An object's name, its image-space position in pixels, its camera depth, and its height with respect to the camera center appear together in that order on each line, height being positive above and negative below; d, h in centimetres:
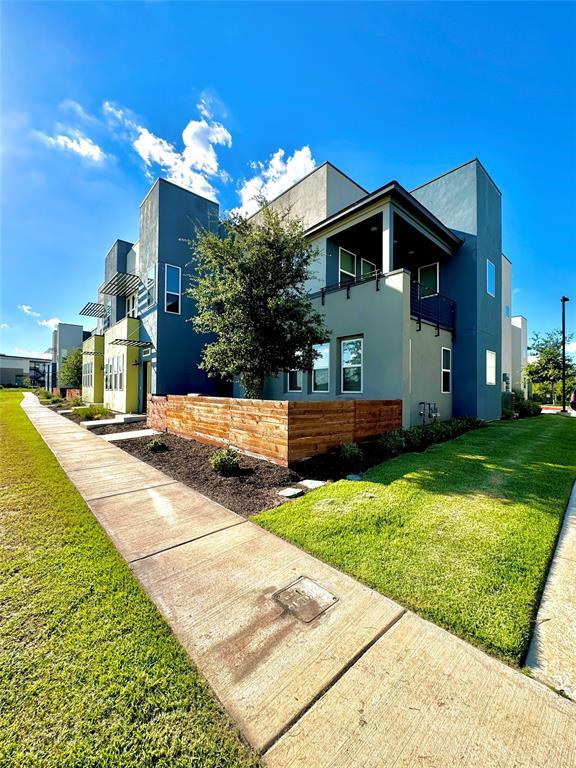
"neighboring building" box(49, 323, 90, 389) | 4091 +599
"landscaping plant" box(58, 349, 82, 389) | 2845 +111
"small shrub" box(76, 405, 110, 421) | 1466 -154
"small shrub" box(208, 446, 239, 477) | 595 -155
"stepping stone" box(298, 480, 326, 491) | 532 -175
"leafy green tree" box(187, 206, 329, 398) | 821 +222
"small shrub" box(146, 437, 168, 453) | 816 -168
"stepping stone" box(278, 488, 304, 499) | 494 -177
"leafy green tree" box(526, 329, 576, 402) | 2369 +182
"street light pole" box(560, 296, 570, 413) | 1968 +313
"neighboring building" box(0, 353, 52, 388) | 7500 +265
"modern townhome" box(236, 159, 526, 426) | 920 +303
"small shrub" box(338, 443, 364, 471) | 631 -150
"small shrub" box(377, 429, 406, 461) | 716 -144
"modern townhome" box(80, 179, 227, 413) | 1419 +338
